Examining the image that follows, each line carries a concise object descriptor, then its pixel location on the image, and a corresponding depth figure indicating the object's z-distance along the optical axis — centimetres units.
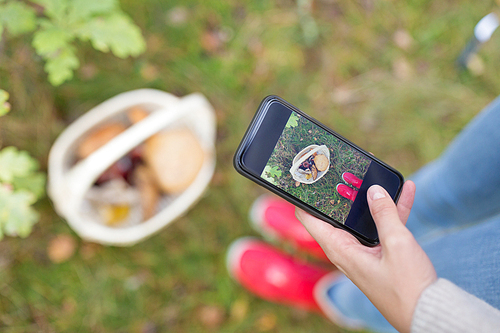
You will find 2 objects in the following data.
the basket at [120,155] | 65
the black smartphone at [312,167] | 53
